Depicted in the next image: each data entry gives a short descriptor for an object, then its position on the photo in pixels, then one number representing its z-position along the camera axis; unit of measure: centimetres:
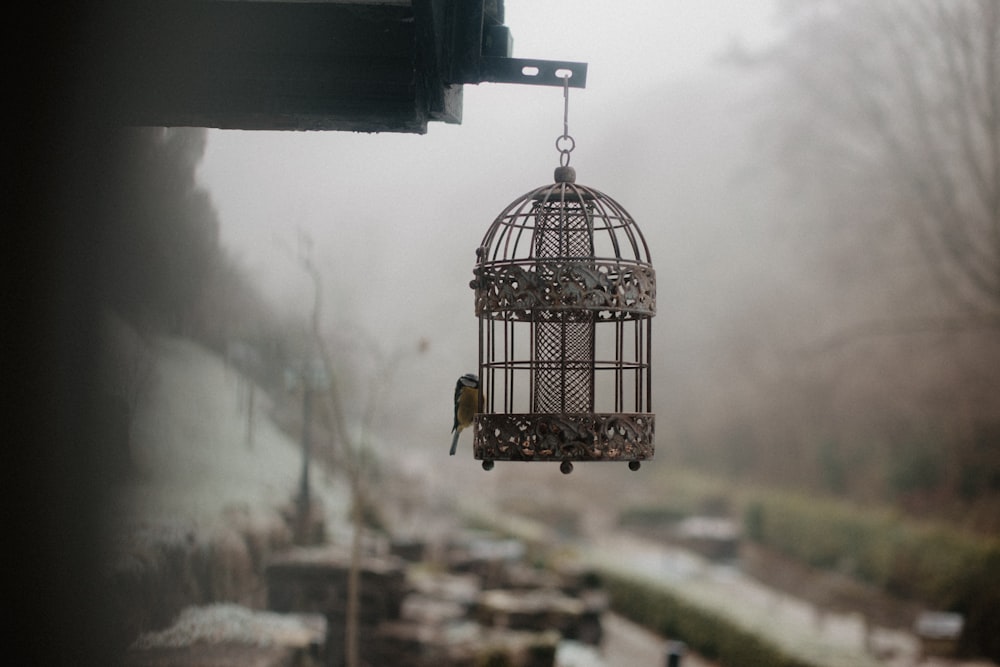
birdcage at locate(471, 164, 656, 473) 233
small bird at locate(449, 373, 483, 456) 278
